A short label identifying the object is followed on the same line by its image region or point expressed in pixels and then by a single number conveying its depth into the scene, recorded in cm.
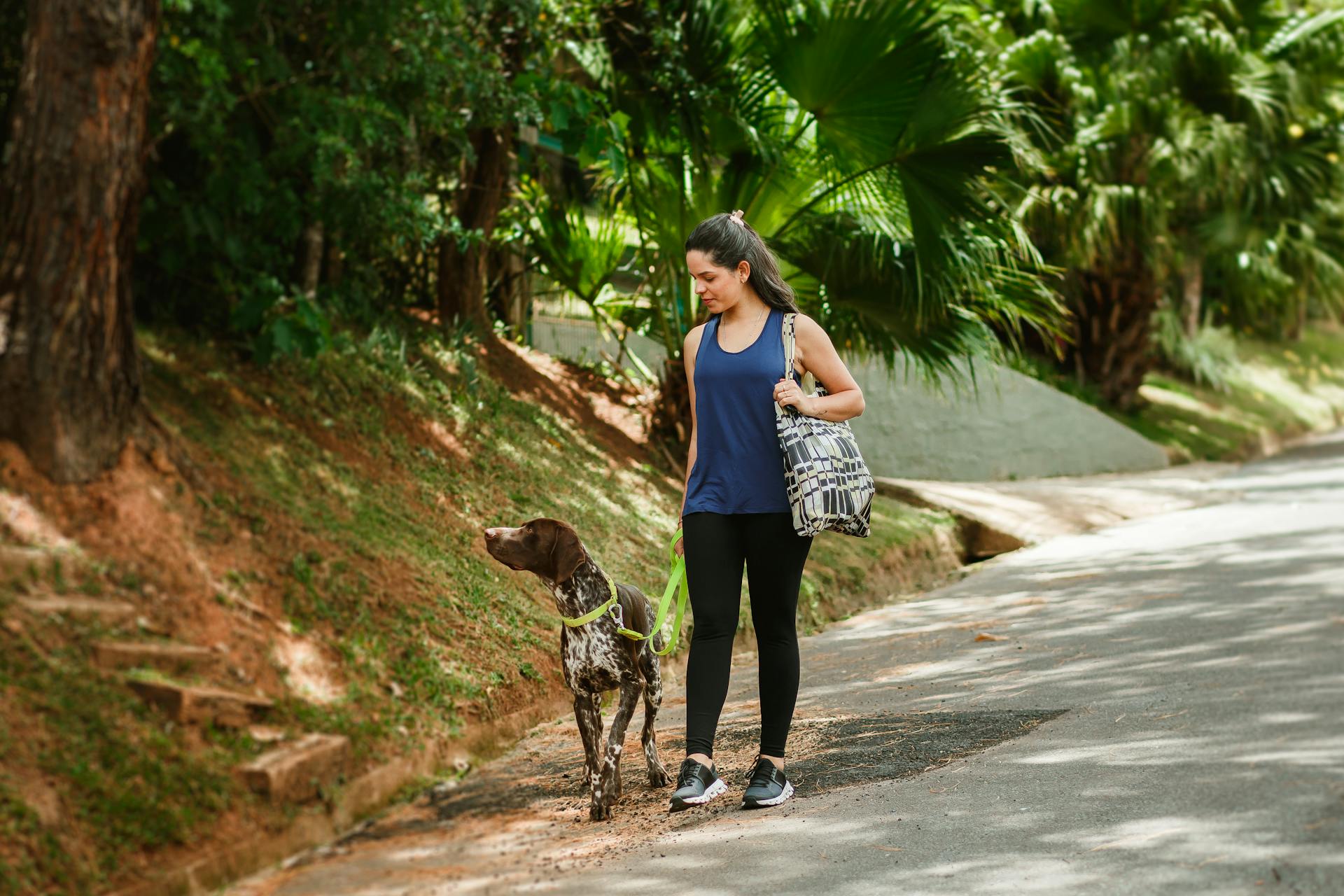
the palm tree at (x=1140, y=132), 2105
